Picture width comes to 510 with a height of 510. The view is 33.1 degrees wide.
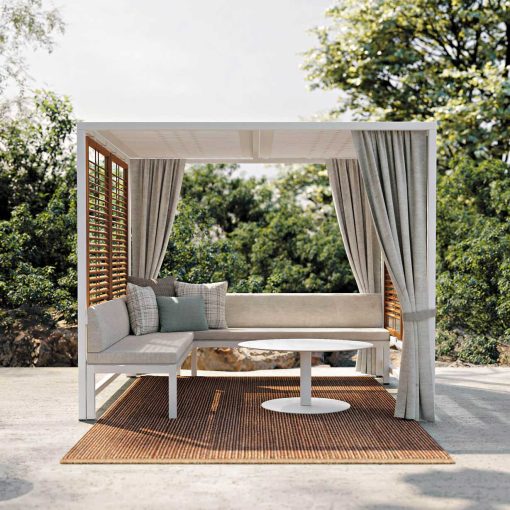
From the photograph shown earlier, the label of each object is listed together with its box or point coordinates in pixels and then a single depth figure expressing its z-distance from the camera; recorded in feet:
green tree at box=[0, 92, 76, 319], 36.06
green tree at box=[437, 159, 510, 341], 35.58
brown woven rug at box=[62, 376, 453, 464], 17.19
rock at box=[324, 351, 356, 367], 35.88
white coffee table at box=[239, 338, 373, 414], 21.76
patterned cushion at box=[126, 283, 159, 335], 25.79
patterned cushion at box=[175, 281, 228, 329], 27.81
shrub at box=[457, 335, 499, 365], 34.73
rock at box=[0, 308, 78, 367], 33.27
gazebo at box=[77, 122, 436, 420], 21.17
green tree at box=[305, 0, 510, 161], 43.29
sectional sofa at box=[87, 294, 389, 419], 21.11
